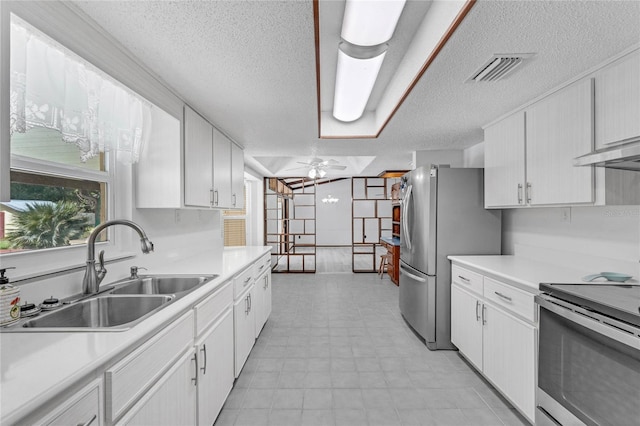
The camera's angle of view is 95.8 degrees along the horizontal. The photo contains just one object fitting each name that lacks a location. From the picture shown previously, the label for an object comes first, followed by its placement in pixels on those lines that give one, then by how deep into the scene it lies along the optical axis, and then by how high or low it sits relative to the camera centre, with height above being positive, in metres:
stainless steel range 1.17 -0.66
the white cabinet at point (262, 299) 2.95 -0.97
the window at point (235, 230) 6.62 -0.43
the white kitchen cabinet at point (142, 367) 0.92 -0.58
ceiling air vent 1.66 +0.88
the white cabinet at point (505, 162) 2.39 +0.44
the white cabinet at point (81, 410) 0.73 -0.54
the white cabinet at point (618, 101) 1.53 +0.62
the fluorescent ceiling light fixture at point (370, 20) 1.36 +0.96
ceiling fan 4.94 +0.84
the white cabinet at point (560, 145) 1.80 +0.46
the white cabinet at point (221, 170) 2.88 +0.44
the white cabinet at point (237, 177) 3.46 +0.43
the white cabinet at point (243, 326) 2.25 -0.98
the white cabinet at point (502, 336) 1.78 -0.91
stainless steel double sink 1.24 -0.48
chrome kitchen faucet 1.54 -0.28
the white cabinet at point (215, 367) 1.59 -0.97
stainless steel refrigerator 2.94 -0.18
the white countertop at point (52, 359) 0.68 -0.44
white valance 1.07 +0.52
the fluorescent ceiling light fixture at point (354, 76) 1.68 +0.97
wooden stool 6.18 -1.12
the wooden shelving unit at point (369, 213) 10.87 -0.06
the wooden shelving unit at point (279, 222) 7.02 -0.26
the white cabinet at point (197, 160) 2.28 +0.44
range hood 1.29 +0.25
